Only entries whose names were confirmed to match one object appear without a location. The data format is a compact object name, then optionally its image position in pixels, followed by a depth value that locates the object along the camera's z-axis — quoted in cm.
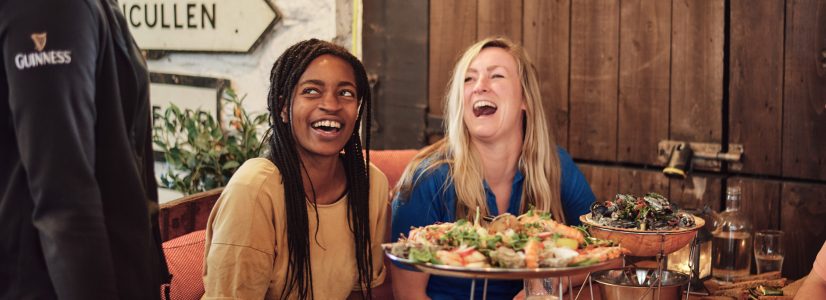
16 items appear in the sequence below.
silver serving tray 187
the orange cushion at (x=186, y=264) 270
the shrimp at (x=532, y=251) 191
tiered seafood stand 219
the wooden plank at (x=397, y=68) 449
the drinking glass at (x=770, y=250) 314
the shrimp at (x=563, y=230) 209
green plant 446
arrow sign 491
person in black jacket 150
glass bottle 319
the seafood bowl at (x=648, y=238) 220
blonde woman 289
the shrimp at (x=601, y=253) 197
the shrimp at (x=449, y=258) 193
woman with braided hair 235
